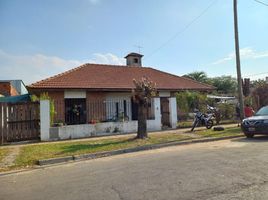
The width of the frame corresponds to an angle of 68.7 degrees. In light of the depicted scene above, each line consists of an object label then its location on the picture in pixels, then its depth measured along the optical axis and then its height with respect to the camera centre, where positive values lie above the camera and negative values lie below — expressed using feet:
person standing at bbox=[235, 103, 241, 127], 44.56 -0.92
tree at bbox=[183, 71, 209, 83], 124.13 +21.03
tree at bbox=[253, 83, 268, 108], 56.44 +3.36
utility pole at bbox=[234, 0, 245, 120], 39.51 +7.77
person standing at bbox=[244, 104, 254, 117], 41.25 -0.97
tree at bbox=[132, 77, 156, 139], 30.90 +1.78
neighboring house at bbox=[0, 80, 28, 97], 67.39 +9.46
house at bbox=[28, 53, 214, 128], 40.61 +4.87
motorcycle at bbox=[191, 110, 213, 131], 39.69 -2.02
